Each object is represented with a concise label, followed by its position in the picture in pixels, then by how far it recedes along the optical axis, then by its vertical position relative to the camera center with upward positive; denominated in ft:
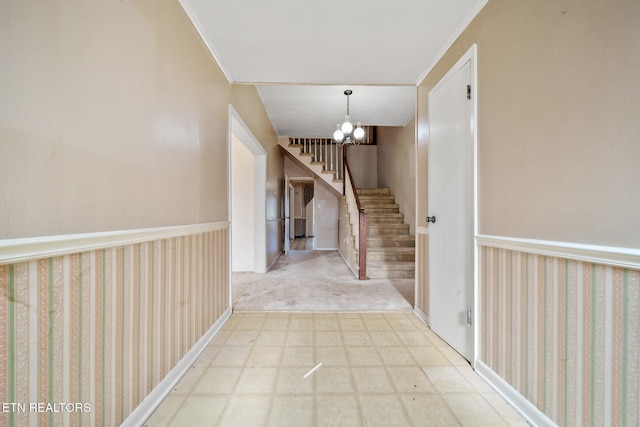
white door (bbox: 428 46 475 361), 5.31 +0.13
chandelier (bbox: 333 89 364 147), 10.76 +3.59
